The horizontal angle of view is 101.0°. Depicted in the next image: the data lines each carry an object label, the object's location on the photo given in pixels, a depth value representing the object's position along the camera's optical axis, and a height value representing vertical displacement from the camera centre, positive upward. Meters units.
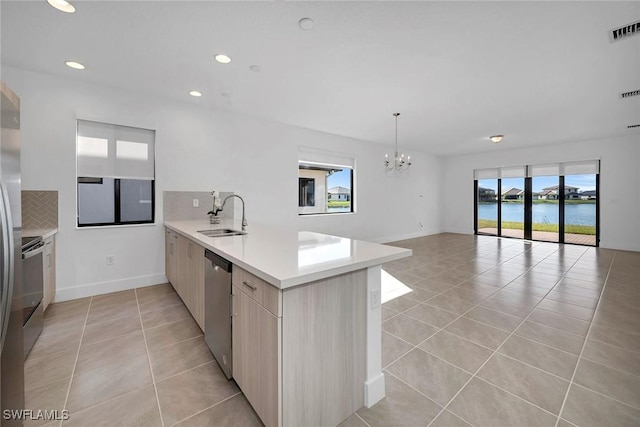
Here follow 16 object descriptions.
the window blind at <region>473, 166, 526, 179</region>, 7.70 +1.20
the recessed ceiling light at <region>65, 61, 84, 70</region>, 2.85 +1.63
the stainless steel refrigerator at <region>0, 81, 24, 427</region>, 1.04 -0.28
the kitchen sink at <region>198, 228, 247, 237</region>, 2.67 -0.21
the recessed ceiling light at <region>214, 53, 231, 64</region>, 2.70 +1.62
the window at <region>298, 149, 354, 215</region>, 5.63 +0.68
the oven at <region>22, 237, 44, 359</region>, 2.01 -0.61
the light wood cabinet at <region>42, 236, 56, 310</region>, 2.62 -0.62
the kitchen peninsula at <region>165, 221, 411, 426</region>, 1.24 -0.61
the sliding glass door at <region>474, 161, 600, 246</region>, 6.78 +0.27
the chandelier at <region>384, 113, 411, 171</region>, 7.06 +1.33
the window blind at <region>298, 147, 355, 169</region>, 5.52 +1.22
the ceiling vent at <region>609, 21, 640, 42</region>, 2.26 +1.59
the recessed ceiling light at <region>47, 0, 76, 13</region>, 1.99 +1.60
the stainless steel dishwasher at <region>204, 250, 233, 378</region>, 1.70 -0.67
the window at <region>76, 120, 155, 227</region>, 3.37 +0.51
